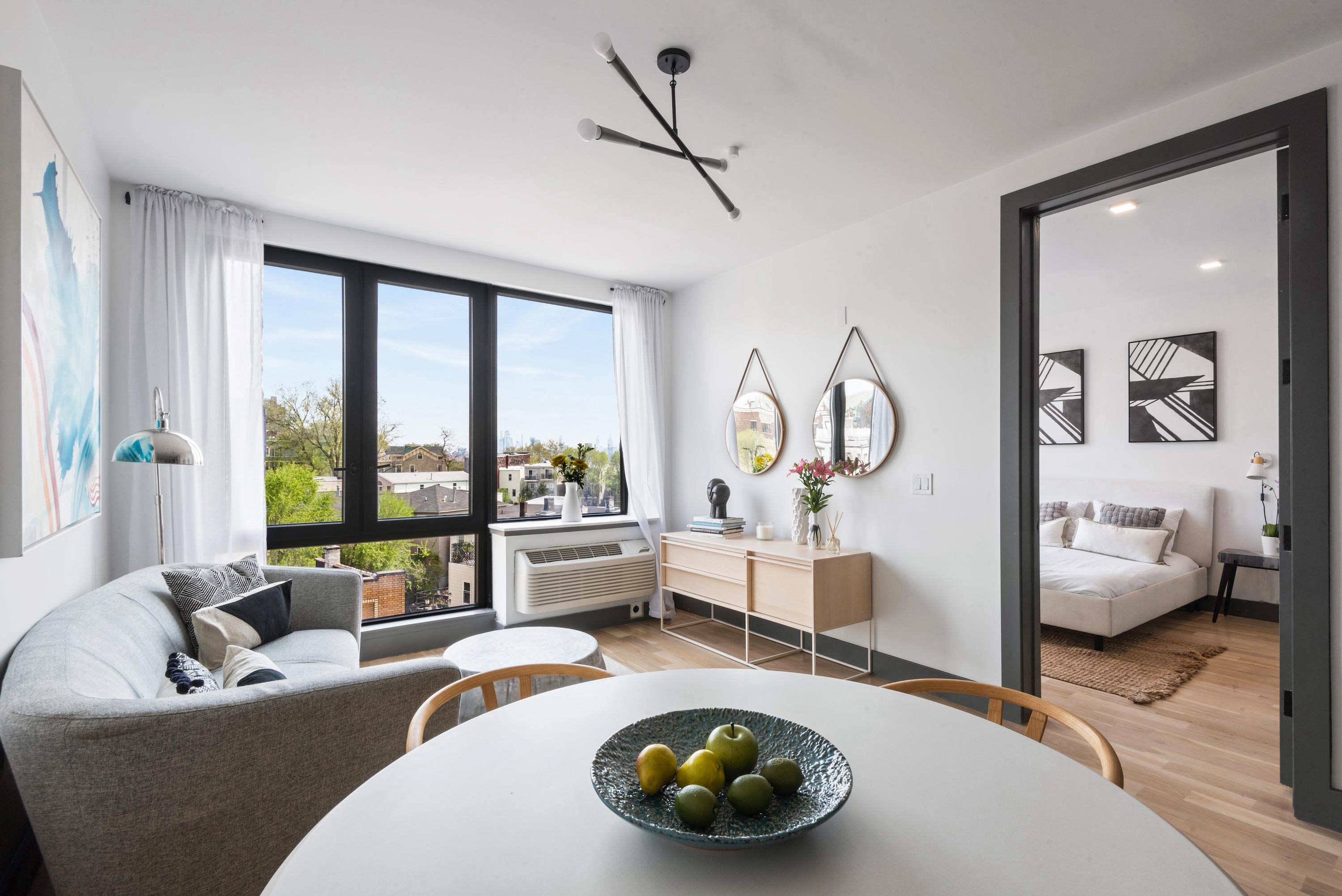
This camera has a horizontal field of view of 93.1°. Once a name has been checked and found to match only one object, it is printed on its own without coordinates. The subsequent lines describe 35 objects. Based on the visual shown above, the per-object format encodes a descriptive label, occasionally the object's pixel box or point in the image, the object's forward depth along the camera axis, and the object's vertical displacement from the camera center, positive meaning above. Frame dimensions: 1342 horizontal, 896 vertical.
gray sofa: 1.24 -0.66
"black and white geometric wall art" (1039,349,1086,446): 5.65 +0.39
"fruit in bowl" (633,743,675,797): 0.88 -0.45
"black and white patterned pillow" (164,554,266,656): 2.46 -0.55
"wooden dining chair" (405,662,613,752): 1.39 -0.55
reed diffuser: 3.58 -0.53
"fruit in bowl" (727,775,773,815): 0.81 -0.45
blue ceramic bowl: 0.79 -0.48
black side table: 4.35 -0.86
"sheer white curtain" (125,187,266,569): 3.05 +0.43
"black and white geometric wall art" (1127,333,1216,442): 4.89 +0.41
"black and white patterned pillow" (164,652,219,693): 1.71 -0.64
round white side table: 2.44 -0.85
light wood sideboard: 3.29 -0.77
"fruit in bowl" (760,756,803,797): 0.86 -0.45
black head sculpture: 4.24 -0.35
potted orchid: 4.44 -0.71
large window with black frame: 3.68 +0.18
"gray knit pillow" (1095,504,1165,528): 4.95 -0.60
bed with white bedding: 3.95 -0.91
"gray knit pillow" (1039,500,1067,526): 5.52 -0.61
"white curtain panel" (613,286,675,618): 4.77 +0.31
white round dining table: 0.74 -0.51
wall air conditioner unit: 4.11 -0.88
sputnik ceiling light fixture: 1.61 +0.99
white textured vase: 3.80 -0.45
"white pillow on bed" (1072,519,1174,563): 4.70 -0.77
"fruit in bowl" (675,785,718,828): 0.79 -0.45
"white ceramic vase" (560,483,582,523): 4.48 -0.41
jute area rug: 3.38 -1.31
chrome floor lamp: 2.34 +0.01
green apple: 0.89 -0.43
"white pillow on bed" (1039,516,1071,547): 5.33 -0.77
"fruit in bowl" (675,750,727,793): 0.86 -0.45
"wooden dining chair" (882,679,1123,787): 1.30 -0.56
